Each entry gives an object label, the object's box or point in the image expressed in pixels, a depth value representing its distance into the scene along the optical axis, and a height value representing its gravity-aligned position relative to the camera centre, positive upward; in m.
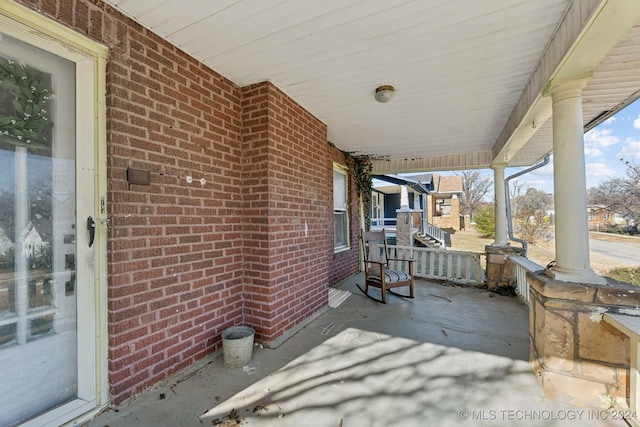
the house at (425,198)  11.37 +0.92
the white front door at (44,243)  1.43 -0.12
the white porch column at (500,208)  4.75 +0.08
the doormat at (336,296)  3.84 -1.24
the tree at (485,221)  12.12 -0.39
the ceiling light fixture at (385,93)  2.70 +1.24
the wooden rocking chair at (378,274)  4.05 -0.92
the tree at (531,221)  10.73 -0.37
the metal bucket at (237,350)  2.28 -1.13
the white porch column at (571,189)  1.96 +0.16
